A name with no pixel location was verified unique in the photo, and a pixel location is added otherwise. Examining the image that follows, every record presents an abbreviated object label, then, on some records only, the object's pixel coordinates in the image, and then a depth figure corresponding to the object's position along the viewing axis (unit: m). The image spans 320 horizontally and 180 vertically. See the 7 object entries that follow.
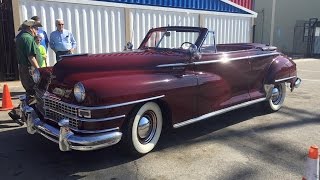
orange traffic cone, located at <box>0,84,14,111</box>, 5.05
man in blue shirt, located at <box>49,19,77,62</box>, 5.74
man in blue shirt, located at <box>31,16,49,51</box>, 5.68
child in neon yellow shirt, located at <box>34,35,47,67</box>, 5.18
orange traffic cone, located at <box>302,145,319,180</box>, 2.07
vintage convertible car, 2.99
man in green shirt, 4.48
